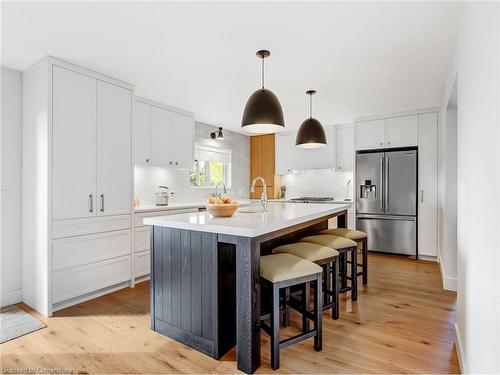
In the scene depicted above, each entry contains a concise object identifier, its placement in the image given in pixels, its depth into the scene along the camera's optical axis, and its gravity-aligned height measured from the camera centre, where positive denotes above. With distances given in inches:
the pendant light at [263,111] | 100.2 +25.6
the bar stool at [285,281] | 75.1 -24.1
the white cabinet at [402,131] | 188.3 +35.5
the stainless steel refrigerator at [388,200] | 188.9 -7.7
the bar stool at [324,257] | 96.4 -21.9
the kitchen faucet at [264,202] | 117.3 -5.6
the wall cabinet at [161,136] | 158.4 +29.1
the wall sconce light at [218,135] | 213.1 +37.7
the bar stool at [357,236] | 130.8 -20.7
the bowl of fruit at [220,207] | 92.5 -5.8
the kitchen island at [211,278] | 73.6 -24.3
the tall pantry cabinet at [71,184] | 109.7 +1.5
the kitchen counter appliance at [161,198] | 167.9 -5.6
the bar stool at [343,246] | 113.9 -21.7
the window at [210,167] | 214.1 +15.6
